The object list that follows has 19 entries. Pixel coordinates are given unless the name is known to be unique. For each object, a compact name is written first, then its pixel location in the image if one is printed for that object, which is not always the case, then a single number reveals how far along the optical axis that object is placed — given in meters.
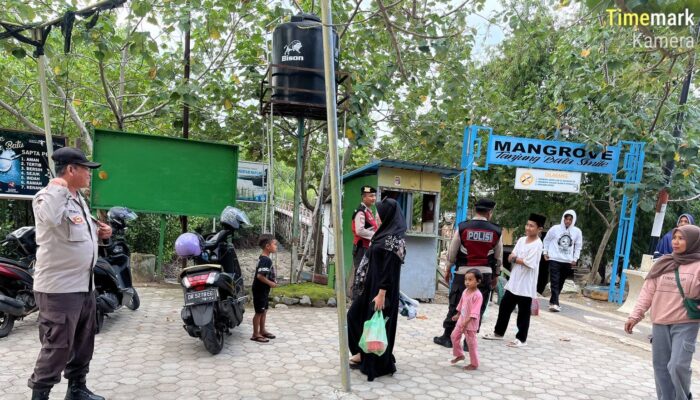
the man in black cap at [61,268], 3.01
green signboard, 6.92
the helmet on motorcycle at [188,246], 4.62
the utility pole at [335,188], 3.44
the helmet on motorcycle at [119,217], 5.40
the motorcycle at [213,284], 4.40
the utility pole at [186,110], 7.77
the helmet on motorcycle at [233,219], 5.05
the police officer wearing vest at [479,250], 4.98
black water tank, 6.50
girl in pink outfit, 4.54
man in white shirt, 5.37
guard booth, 7.46
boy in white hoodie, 8.11
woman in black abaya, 4.00
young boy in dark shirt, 4.88
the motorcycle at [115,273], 4.97
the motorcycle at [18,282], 4.60
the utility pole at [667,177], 8.29
